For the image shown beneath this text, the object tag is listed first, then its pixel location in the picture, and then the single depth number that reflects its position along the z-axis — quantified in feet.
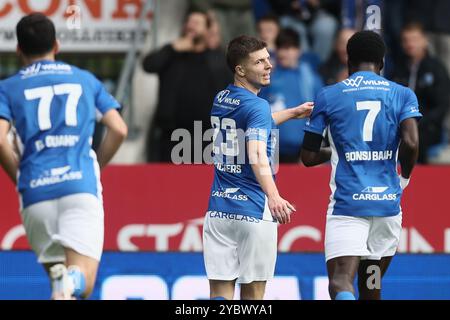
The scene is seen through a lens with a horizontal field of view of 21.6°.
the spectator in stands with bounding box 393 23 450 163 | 40.65
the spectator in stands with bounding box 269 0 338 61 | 43.65
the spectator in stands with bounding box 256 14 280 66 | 41.24
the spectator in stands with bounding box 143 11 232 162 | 39.73
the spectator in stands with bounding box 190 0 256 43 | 43.06
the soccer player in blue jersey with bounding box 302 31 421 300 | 25.50
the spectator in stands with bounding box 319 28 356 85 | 41.11
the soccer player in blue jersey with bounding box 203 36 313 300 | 25.82
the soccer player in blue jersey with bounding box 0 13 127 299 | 24.04
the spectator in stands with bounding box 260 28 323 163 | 39.68
